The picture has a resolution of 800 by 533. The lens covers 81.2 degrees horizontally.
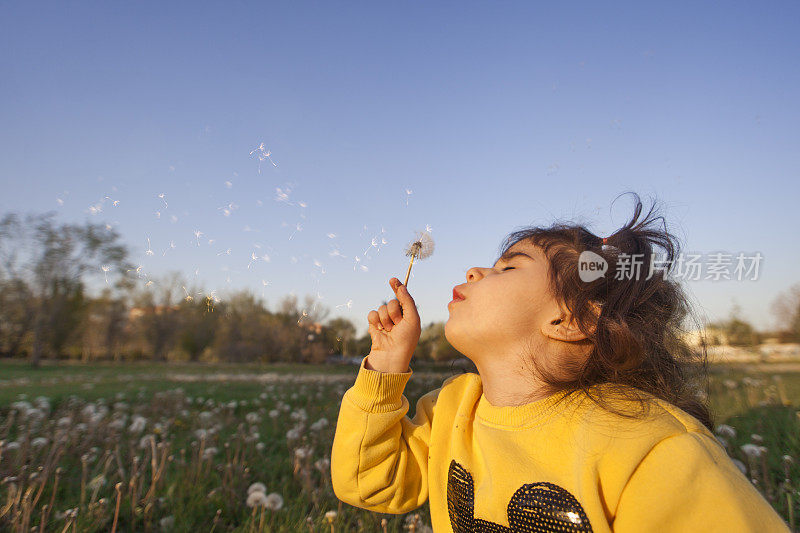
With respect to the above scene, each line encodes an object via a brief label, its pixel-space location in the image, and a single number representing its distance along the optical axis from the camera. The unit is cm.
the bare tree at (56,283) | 1227
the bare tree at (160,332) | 1864
